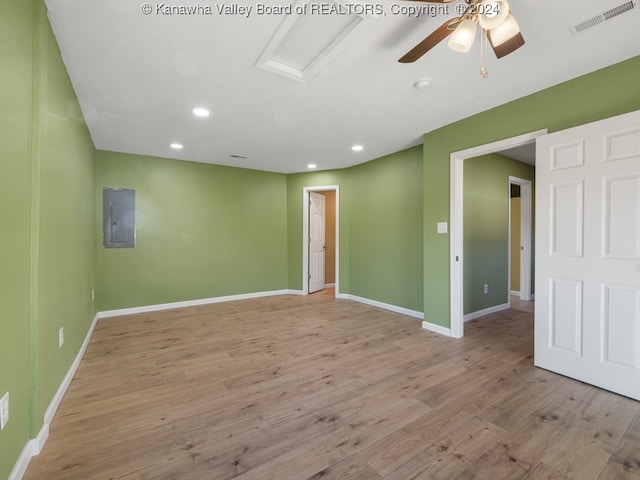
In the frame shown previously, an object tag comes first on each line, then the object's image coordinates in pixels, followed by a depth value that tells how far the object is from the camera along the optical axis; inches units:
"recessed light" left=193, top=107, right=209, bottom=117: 111.9
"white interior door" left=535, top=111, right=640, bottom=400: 79.4
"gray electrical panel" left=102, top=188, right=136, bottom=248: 164.7
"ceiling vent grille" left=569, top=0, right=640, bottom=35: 62.9
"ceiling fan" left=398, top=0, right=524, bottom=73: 54.3
